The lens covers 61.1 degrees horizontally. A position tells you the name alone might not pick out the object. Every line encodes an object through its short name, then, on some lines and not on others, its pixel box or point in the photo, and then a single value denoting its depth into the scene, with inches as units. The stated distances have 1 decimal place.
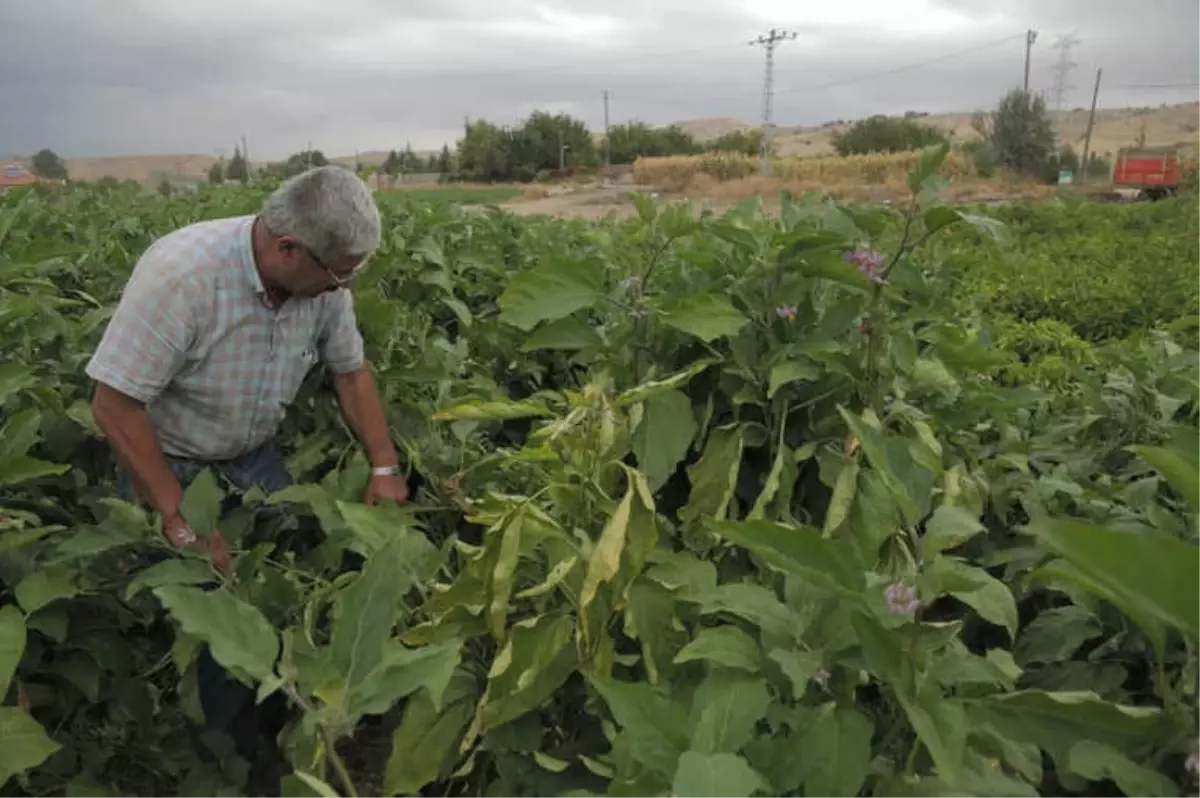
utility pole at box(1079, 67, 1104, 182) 1947.2
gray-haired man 99.9
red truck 1451.8
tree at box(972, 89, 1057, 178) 2107.5
